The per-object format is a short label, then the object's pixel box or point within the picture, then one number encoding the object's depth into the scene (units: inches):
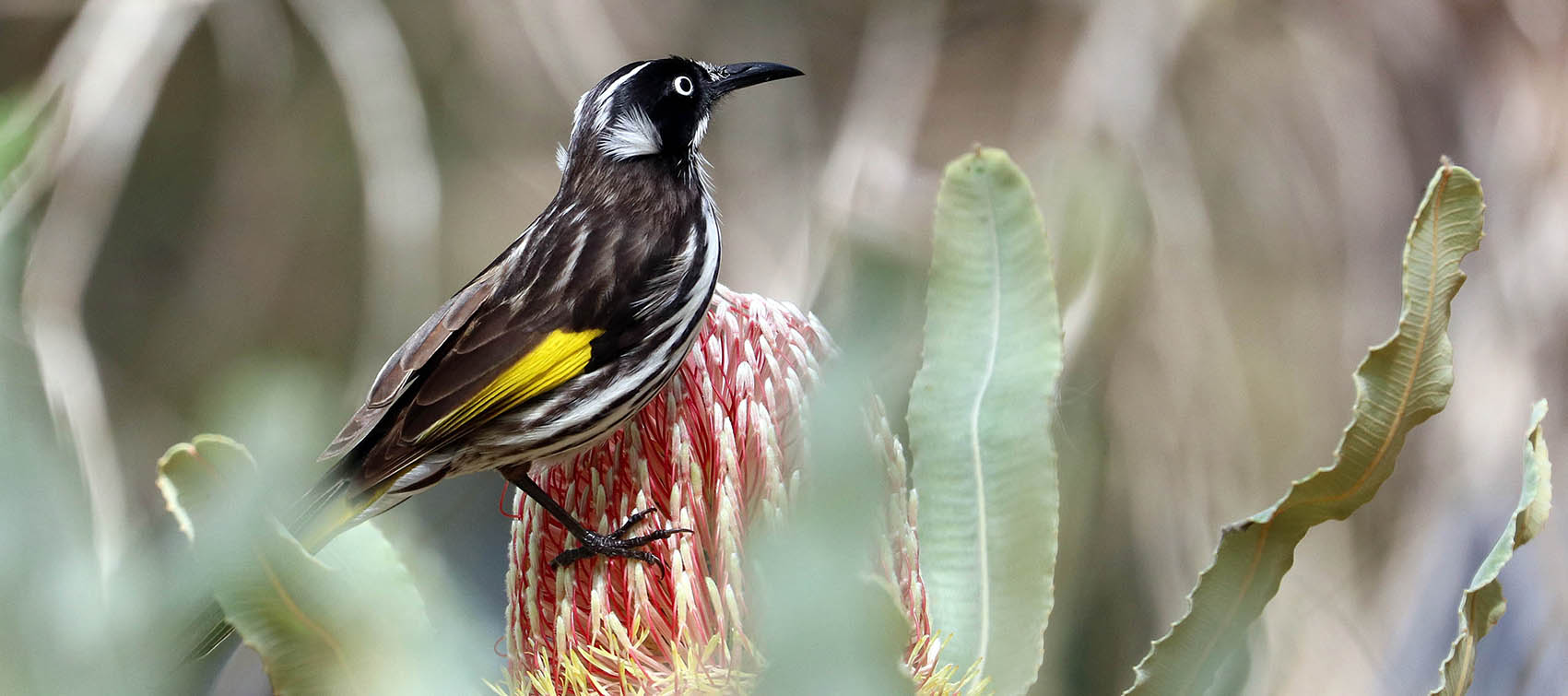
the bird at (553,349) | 134.0
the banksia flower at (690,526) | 133.0
